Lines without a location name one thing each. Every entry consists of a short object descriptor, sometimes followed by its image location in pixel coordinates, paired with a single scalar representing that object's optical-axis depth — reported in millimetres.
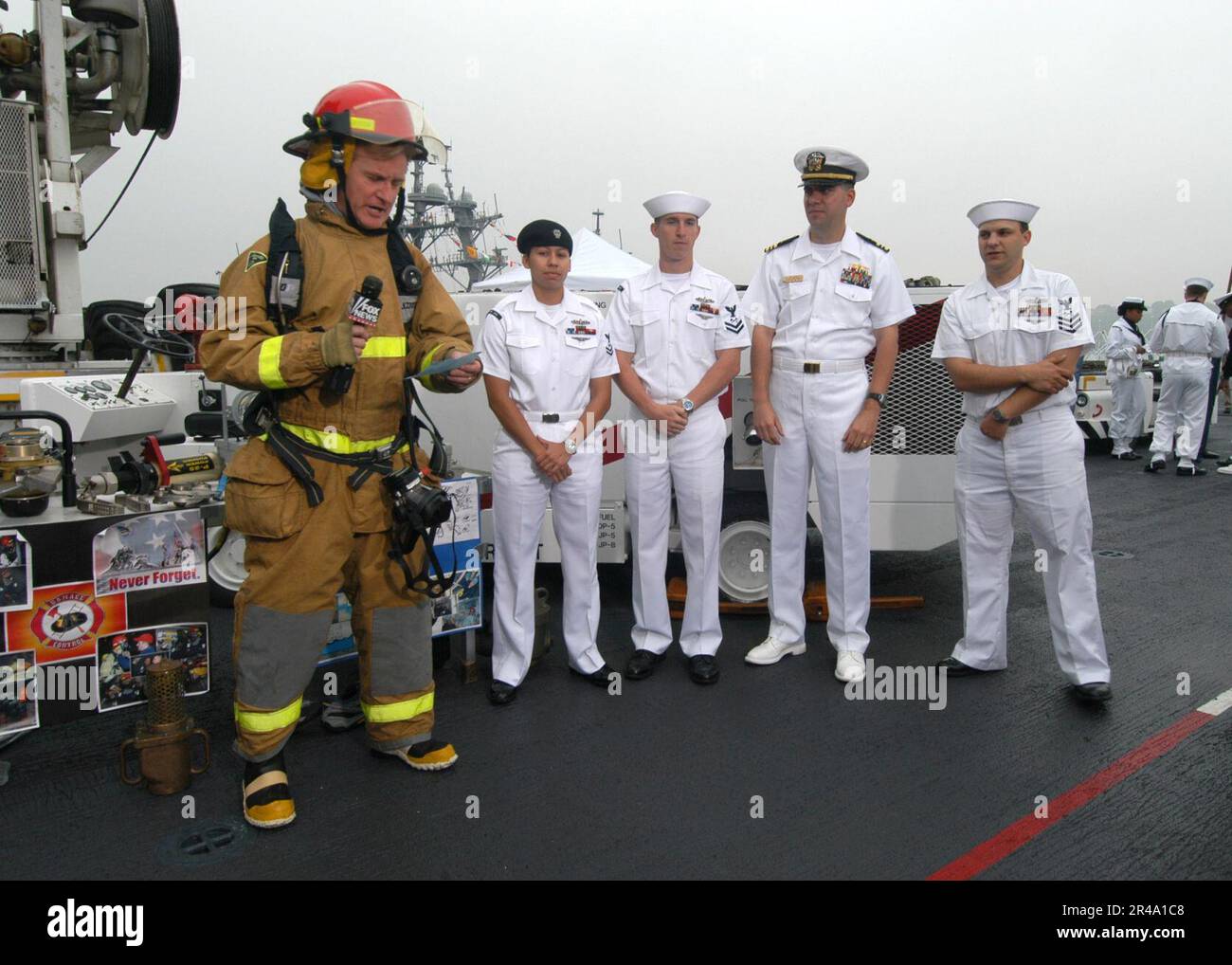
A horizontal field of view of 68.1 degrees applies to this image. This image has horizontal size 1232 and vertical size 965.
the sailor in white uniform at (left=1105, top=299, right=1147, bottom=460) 11609
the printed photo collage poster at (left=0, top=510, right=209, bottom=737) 3115
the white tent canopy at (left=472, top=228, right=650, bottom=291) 8794
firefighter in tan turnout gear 2797
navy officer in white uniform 3994
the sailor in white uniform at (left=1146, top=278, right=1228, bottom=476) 10031
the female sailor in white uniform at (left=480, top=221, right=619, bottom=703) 3770
